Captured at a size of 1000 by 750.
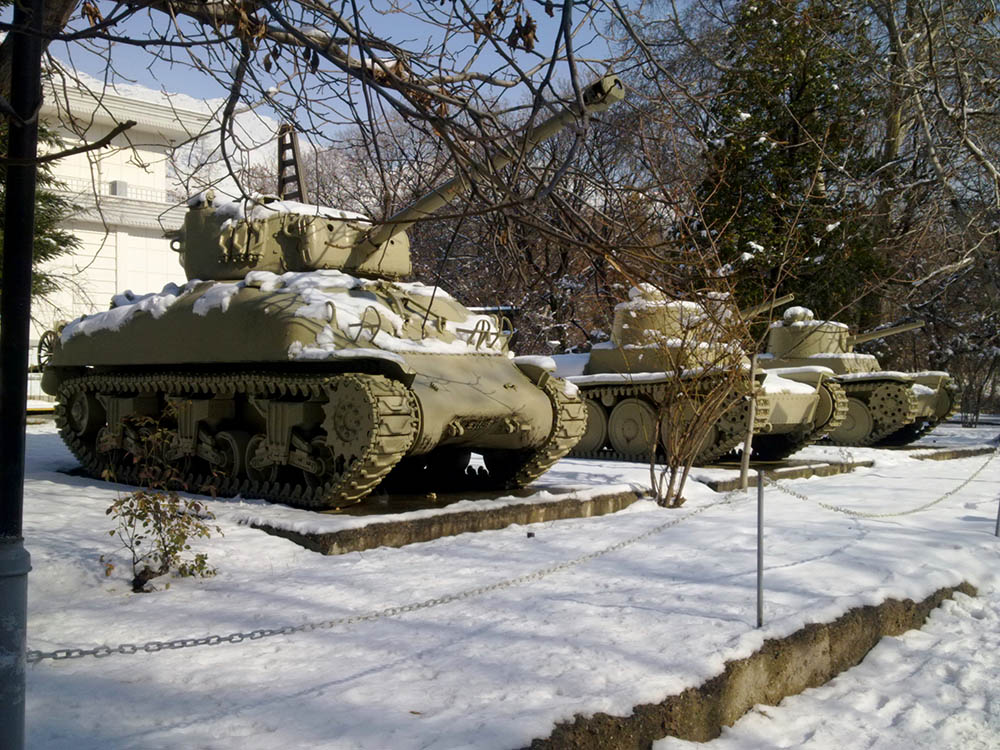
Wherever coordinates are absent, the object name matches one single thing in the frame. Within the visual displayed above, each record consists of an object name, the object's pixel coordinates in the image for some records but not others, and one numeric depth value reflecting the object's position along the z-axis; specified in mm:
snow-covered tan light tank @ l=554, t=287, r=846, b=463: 13406
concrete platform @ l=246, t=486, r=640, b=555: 6793
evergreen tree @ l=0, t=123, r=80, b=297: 18094
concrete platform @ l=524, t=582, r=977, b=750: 3650
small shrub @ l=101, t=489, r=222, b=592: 5652
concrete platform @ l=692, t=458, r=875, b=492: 11297
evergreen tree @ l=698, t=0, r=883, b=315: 20062
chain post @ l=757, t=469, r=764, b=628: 4852
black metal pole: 2789
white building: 27422
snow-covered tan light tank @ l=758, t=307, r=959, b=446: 17391
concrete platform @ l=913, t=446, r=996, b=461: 16169
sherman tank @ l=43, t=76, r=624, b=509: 7816
